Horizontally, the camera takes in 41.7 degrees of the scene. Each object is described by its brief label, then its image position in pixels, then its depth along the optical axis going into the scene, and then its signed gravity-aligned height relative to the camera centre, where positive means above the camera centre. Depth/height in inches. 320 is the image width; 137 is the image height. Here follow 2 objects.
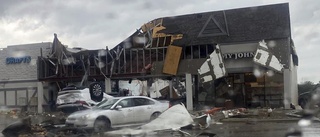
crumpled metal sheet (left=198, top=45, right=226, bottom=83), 1108.9 +49.6
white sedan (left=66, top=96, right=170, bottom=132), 585.3 -37.9
